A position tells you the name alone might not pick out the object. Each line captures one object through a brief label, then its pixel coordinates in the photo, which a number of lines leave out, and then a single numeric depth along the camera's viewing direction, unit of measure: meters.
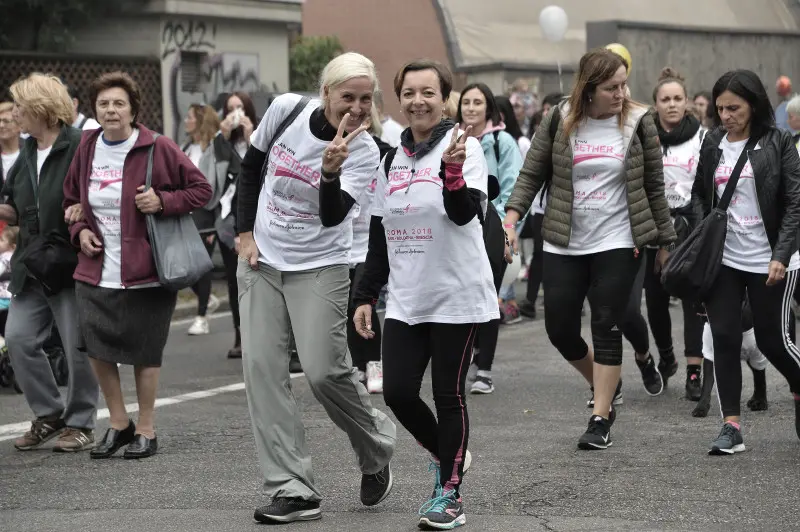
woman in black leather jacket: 11.54
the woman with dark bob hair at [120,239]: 11.80
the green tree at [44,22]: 28.18
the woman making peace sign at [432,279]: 9.22
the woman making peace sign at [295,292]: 9.49
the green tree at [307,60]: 47.72
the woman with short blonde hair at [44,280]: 12.37
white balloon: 43.32
